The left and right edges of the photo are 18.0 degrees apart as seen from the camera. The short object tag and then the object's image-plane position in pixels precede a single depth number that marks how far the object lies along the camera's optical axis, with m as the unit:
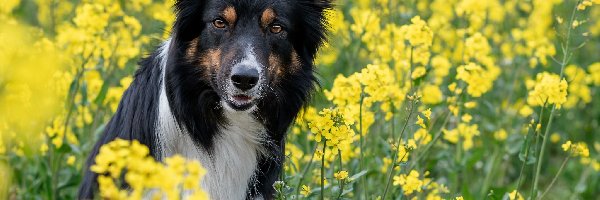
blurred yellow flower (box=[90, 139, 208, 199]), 4.80
